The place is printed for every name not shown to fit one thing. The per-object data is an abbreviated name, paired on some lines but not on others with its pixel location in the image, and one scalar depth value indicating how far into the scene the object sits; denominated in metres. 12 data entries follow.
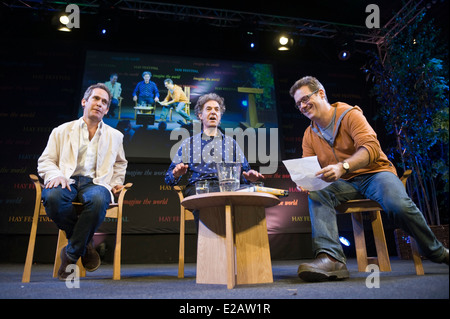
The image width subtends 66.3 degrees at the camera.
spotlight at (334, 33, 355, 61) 4.69
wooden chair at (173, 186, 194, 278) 2.65
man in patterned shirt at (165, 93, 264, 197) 2.55
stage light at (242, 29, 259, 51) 4.58
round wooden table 1.90
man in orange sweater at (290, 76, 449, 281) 1.67
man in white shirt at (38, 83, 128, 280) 2.04
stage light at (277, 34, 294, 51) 4.69
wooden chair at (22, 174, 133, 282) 2.14
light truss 4.21
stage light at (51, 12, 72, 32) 4.15
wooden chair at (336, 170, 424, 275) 2.05
